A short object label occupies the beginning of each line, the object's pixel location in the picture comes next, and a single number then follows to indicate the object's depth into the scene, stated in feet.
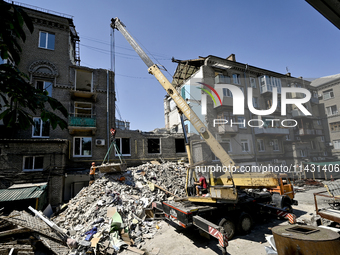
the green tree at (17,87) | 6.37
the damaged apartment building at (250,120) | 79.05
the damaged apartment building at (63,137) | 45.01
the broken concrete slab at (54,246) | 22.27
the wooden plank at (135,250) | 22.52
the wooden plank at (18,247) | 20.50
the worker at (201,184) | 30.20
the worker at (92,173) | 46.10
